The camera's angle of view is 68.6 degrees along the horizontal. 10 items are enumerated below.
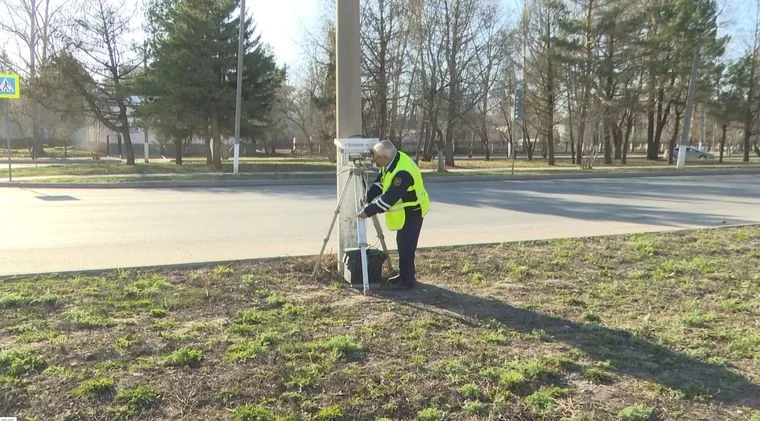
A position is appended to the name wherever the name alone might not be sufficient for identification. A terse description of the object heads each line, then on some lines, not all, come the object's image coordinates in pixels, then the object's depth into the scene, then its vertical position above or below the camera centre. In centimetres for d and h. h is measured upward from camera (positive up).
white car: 5088 +49
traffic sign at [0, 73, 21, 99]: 1703 +218
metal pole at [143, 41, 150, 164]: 2781 +503
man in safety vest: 527 -40
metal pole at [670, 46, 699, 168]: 3109 +206
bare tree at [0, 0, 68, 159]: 2736 +607
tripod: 546 -57
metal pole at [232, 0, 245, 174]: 2167 +284
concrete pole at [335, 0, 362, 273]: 580 +77
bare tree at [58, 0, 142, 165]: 2686 +418
